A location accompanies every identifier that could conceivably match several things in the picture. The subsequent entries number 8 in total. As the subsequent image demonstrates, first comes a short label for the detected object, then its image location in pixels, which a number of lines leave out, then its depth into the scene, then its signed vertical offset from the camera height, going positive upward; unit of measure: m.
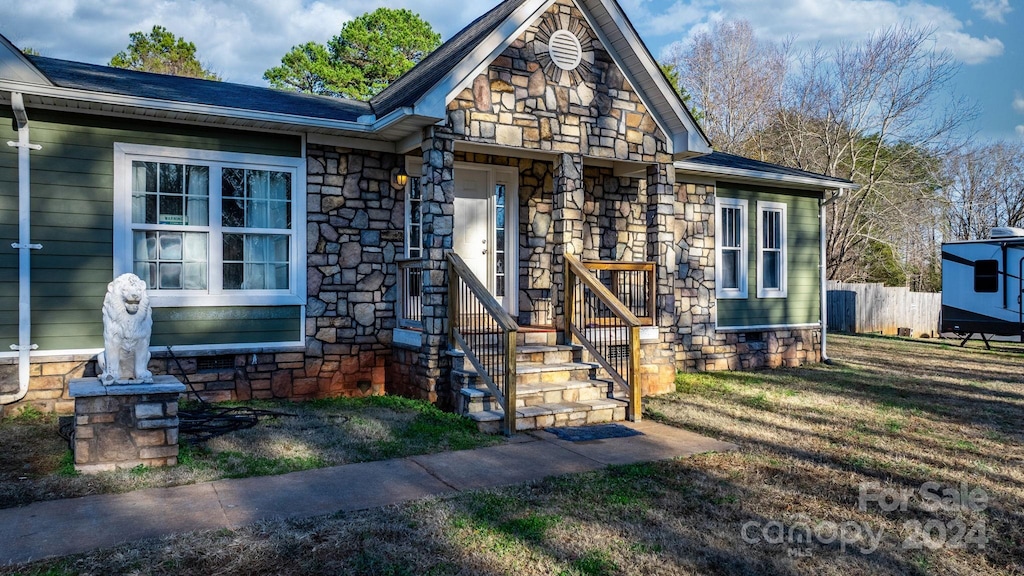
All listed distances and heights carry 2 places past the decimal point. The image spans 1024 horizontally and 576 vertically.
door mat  6.29 -1.37
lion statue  5.20 -0.34
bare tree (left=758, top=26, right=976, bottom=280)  22.84 +5.04
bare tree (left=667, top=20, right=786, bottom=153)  25.88 +7.63
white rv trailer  14.73 +0.02
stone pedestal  4.99 -1.03
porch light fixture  8.34 +1.27
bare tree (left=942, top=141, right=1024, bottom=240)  27.31 +3.94
